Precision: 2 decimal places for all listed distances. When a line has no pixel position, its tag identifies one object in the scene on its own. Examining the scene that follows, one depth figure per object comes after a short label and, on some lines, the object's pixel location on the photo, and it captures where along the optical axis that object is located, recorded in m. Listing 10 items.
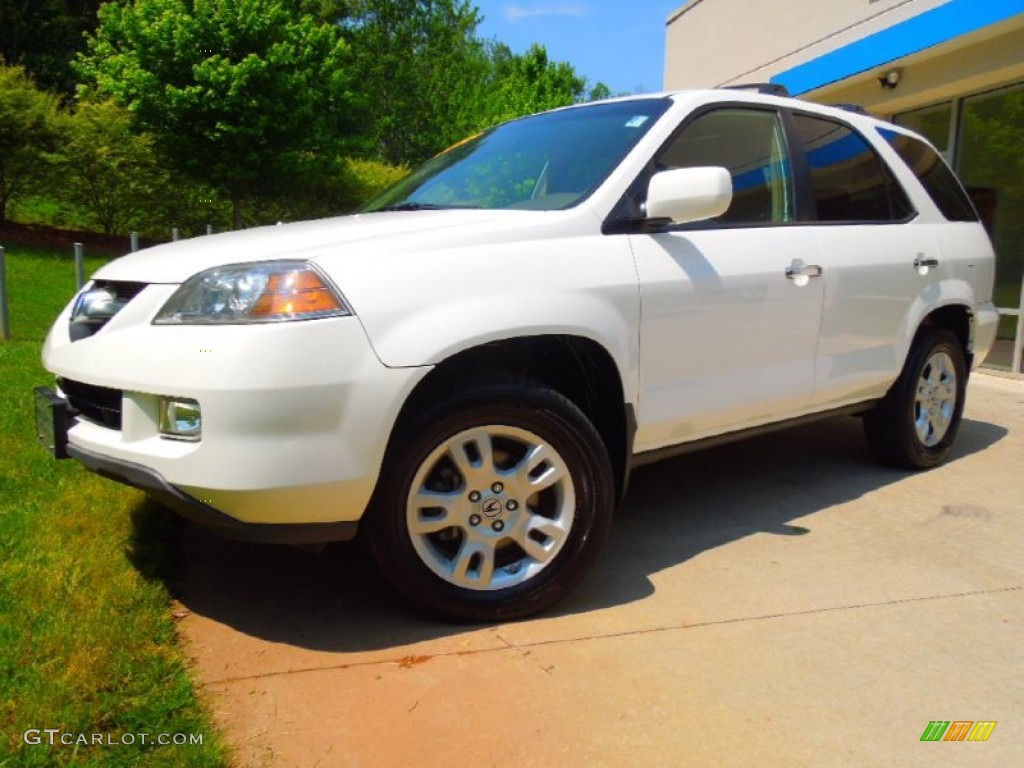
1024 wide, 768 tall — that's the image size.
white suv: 2.37
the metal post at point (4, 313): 7.34
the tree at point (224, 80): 16.25
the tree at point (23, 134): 14.37
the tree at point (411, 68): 35.28
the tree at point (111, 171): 15.56
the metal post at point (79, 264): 7.73
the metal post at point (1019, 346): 7.55
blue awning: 7.35
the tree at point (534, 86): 24.77
